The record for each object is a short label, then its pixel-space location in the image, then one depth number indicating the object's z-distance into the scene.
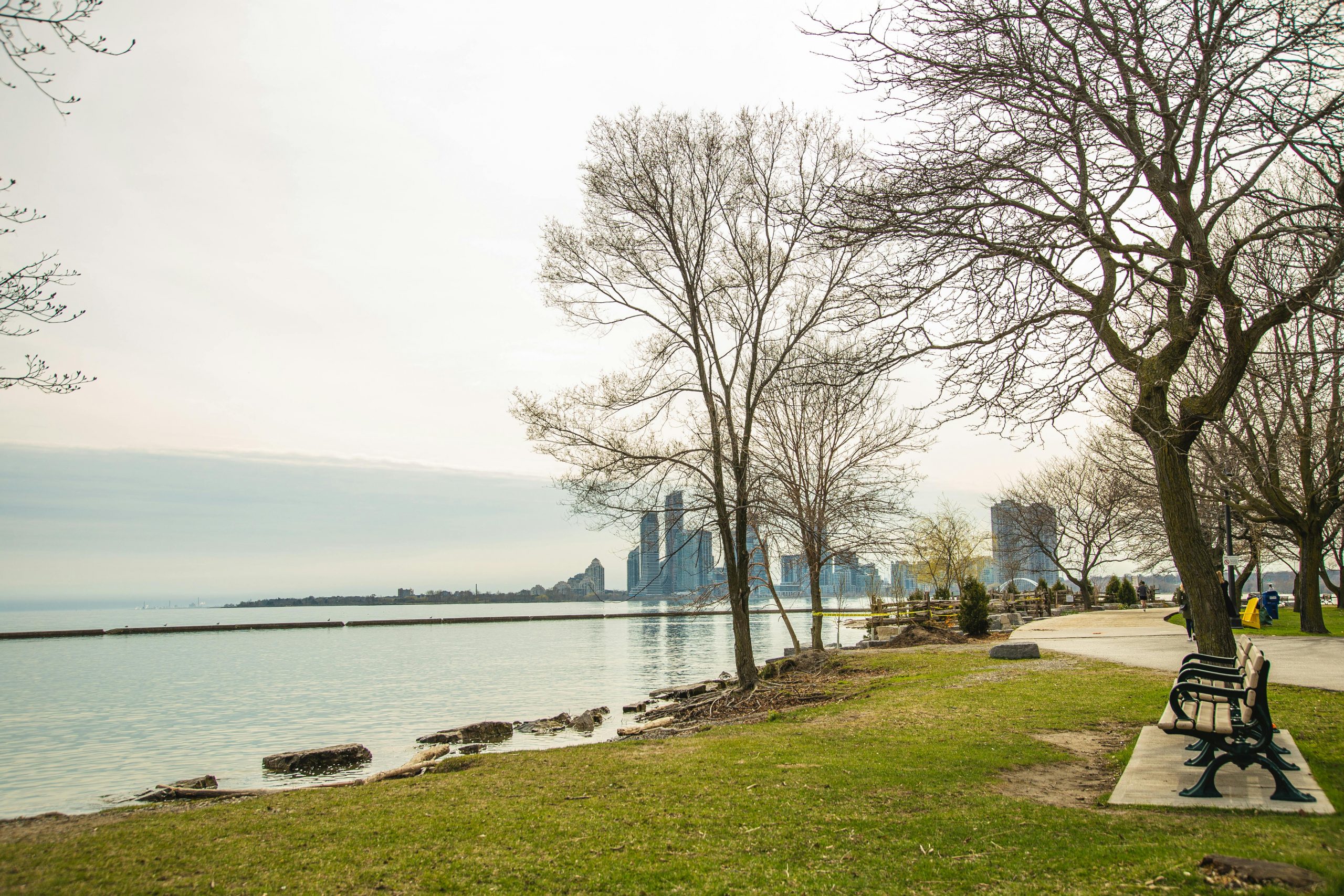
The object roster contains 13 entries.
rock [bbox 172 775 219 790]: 12.18
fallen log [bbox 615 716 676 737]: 15.05
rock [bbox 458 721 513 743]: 16.62
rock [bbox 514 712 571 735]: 17.38
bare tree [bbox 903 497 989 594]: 49.41
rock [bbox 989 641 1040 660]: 18.45
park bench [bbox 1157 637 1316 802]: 6.14
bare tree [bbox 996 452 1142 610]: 45.59
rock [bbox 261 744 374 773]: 13.88
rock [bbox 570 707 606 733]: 17.02
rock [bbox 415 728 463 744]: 16.50
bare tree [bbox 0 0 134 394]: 5.19
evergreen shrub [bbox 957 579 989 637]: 27.66
